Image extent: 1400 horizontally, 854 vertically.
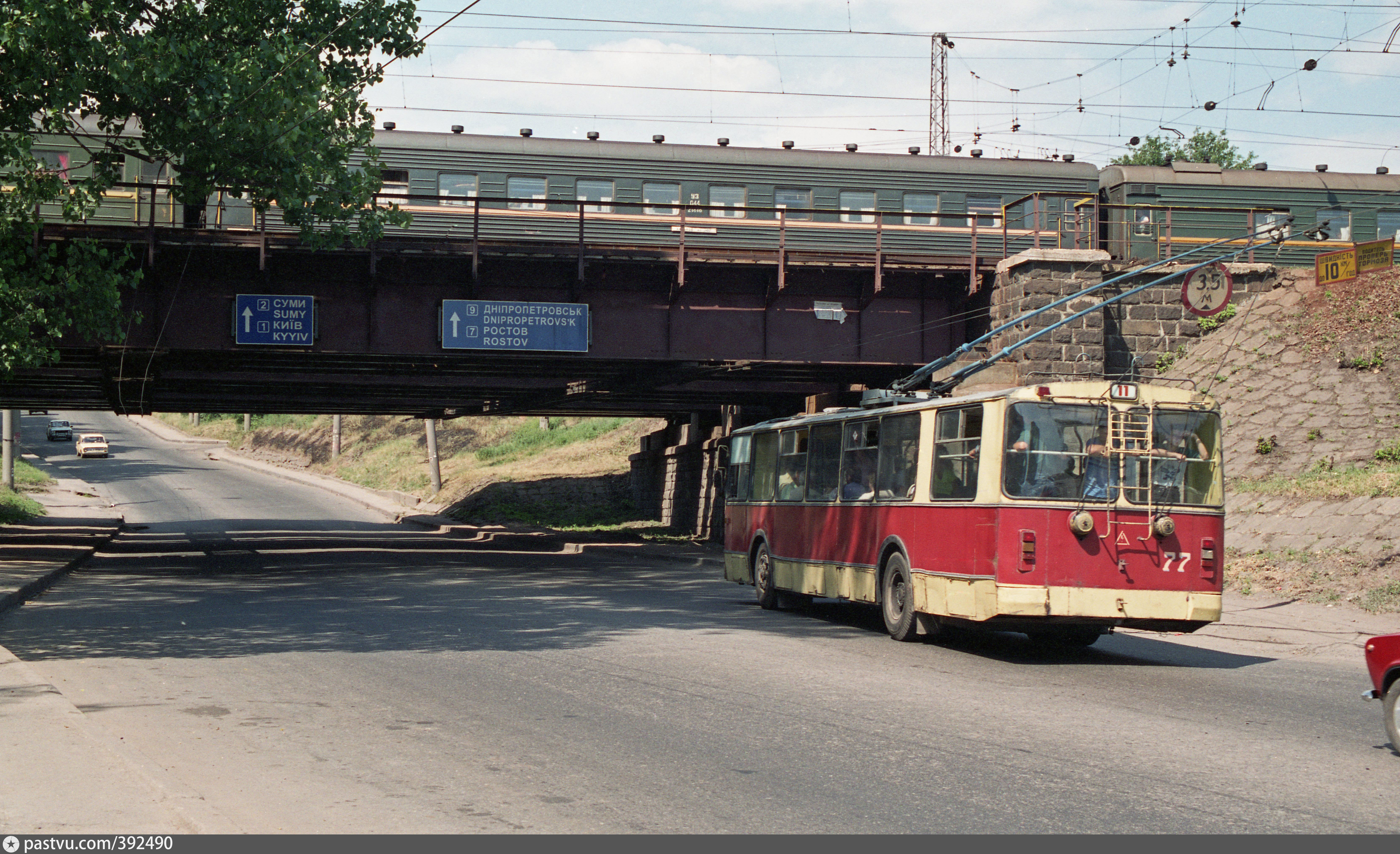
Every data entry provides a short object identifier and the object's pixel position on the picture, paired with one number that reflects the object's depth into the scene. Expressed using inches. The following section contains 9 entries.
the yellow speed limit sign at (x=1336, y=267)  962.1
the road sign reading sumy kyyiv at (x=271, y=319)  971.3
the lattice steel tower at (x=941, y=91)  2298.2
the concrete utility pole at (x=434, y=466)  2235.4
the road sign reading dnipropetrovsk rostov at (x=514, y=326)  1008.2
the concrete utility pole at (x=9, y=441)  1865.2
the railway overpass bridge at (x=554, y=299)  967.6
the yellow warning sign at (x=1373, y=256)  856.3
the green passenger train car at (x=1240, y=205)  1229.7
